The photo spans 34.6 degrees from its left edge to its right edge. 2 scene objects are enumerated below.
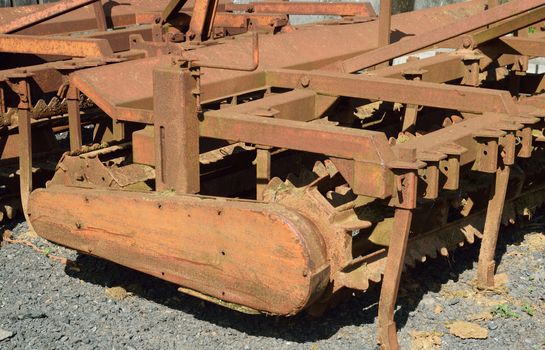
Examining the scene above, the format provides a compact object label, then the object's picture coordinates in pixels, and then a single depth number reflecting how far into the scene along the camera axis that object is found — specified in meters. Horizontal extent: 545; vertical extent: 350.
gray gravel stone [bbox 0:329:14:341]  4.42
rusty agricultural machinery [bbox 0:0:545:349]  3.94
